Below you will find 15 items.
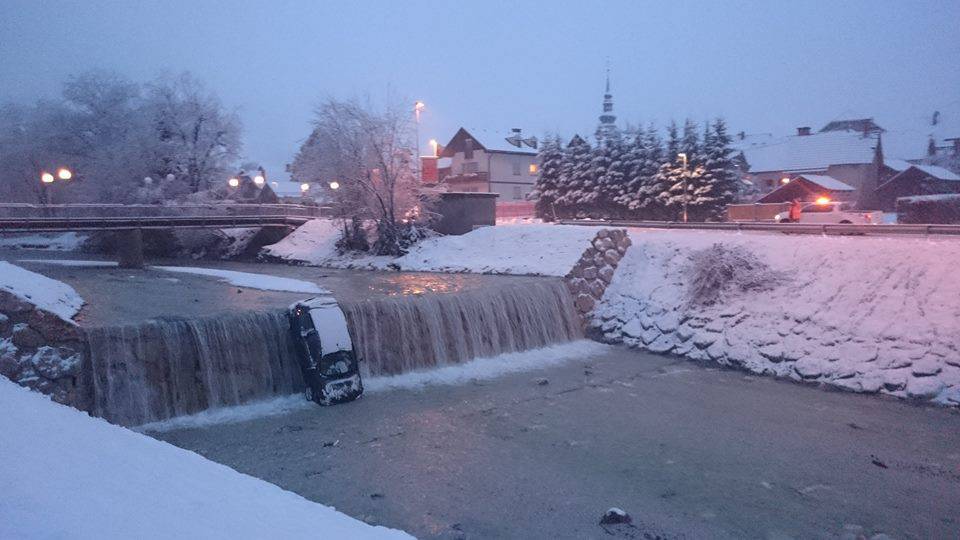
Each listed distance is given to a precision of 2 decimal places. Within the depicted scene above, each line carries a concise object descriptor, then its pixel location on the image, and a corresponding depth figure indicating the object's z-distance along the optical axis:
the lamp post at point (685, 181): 37.31
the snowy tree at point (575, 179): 42.81
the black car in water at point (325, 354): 12.51
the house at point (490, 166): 57.91
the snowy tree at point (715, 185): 37.38
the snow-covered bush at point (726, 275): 18.00
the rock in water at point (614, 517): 7.86
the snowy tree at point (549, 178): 44.69
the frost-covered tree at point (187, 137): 42.09
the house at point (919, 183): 43.91
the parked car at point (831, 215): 27.45
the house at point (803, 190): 46.62
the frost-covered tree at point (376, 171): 29.23
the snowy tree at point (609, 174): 41.19
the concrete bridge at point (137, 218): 26.62
